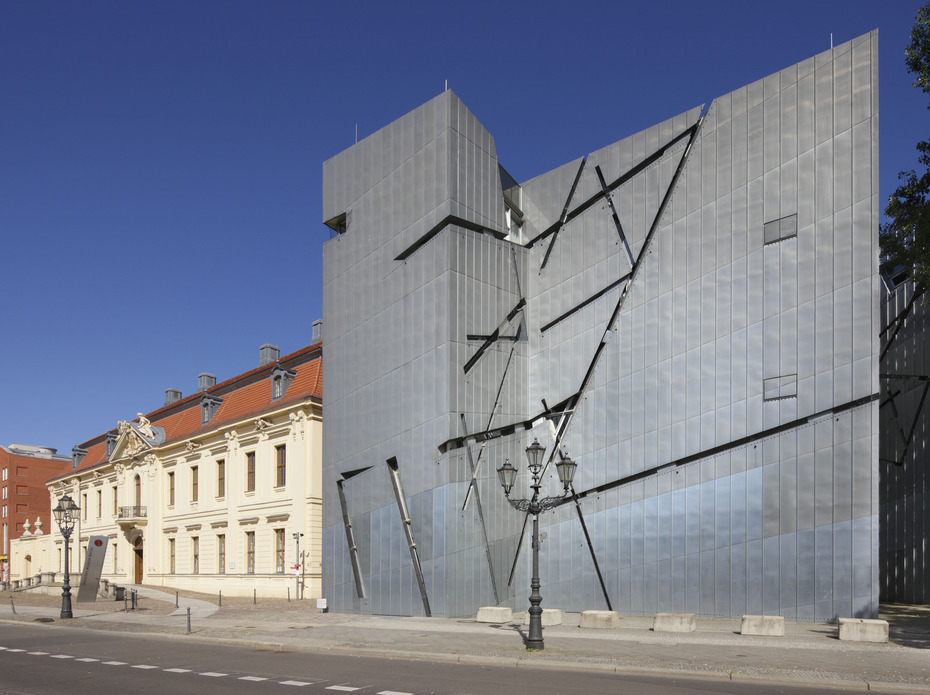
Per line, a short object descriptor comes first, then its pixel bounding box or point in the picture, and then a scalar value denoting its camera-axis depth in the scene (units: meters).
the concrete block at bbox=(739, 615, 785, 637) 18.33
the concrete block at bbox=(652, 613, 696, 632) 19.39
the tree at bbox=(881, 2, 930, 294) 19.19
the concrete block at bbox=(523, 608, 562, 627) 21.56
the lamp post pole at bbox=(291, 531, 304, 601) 36.62
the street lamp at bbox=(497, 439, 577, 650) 16.77
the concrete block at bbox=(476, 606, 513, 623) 22.83
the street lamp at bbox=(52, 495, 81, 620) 30.60
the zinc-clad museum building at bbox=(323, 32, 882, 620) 21.55
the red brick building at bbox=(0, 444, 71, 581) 86.19
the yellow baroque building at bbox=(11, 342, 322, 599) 37.78
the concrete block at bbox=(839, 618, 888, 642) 17.22
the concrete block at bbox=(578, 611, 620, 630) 20.55
